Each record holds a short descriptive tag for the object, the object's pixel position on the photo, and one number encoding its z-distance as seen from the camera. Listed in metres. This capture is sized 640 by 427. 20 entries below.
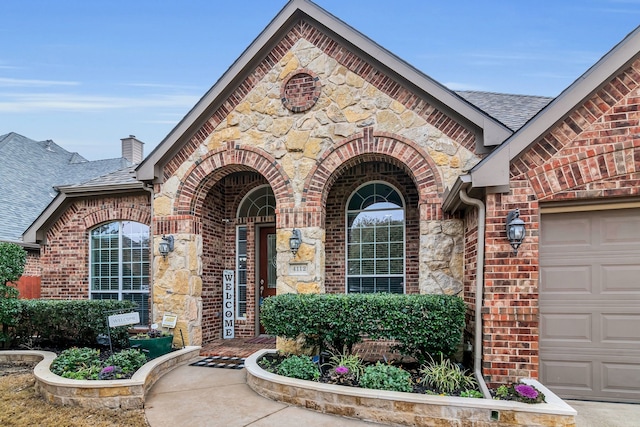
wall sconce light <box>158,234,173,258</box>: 7.69
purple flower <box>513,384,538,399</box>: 4.01
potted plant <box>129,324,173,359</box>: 6.61
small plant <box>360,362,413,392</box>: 4.58
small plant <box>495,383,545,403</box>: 4.01
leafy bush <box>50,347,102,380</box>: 5.27
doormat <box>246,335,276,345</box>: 8.27
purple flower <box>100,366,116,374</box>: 5.23
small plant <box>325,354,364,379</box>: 5.06
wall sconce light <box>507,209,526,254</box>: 4.71
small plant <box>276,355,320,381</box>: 5.10
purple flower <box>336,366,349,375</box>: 4.95
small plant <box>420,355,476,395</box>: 4.66
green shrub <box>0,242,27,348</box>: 7.71
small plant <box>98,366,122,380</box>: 5.18
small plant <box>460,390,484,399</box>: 4.35
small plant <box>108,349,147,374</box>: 5.52
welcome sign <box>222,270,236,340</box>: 8.80
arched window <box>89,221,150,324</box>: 8.92
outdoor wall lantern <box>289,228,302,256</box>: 6.98
